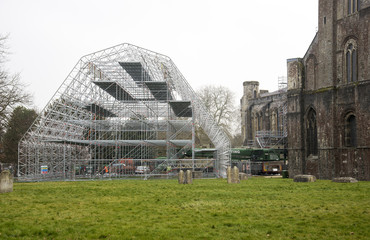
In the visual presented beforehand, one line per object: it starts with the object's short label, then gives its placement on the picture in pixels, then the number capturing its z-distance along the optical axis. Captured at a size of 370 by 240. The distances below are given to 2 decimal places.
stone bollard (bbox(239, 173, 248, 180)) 26.80
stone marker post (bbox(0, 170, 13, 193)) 17.91
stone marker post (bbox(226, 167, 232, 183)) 22.39
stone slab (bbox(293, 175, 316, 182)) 22.86
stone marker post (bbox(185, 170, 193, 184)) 22.24
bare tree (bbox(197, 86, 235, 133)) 60.09
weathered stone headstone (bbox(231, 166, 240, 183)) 22.38
